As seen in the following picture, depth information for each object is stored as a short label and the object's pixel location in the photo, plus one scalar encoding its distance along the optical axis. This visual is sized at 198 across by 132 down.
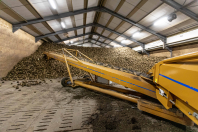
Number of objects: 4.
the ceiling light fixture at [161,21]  7.25
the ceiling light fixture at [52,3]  5.70
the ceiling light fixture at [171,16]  6.14
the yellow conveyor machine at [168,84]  1.15
